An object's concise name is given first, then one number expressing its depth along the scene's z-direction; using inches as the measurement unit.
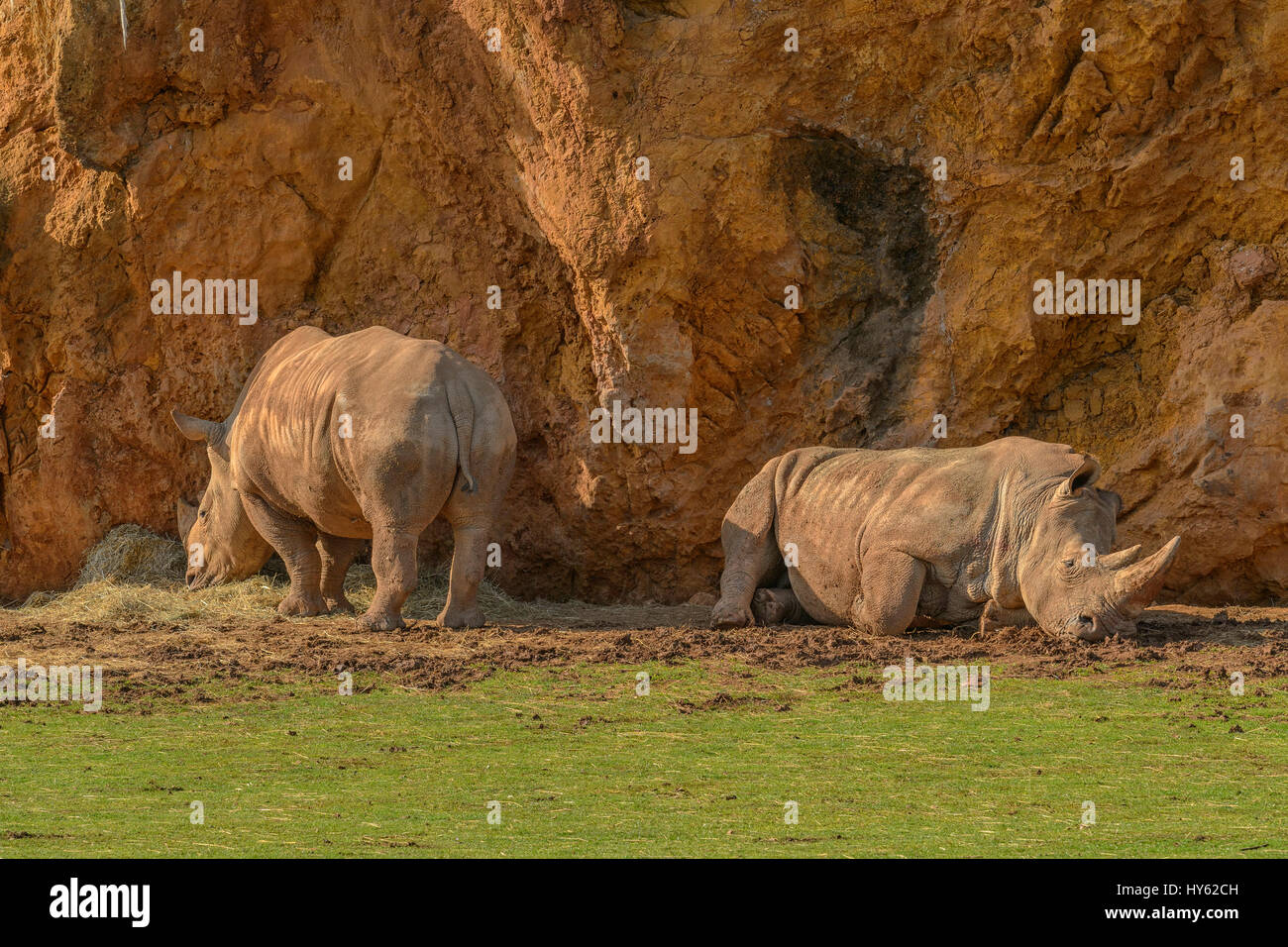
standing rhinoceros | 755.4
